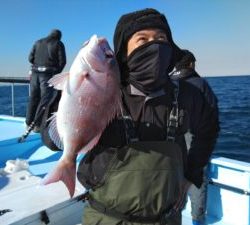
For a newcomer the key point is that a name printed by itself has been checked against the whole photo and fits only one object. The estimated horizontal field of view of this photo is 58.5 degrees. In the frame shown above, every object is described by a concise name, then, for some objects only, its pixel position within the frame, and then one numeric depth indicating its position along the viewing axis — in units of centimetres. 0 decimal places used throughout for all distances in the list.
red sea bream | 110
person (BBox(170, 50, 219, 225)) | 256
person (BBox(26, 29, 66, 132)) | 428
